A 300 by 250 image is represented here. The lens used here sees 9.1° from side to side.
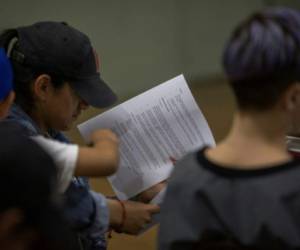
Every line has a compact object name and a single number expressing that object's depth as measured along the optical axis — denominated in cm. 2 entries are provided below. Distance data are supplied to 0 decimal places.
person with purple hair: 397
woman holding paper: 442
